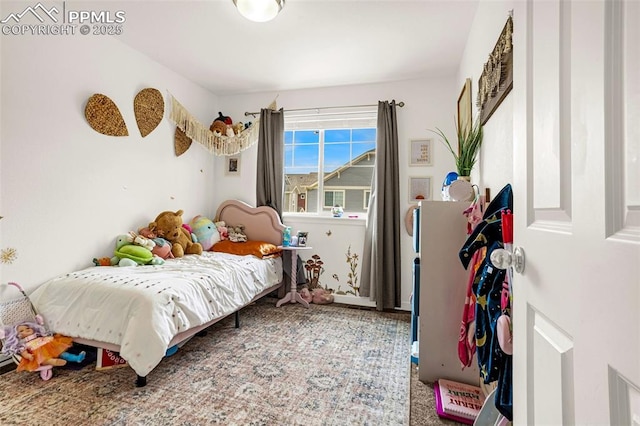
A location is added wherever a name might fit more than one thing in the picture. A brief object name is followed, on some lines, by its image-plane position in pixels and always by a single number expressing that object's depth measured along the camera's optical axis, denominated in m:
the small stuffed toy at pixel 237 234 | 3.56
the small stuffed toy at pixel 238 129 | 3.82
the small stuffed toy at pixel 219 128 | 3.77
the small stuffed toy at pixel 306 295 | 3.53
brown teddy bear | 3.00
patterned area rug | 1.58
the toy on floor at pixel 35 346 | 1.87
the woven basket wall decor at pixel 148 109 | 2.91
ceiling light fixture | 1.98
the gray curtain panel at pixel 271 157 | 3.69
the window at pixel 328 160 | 3.63
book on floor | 1.54
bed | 1.78
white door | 0.40
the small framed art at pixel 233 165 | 3.97
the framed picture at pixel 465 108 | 2.41
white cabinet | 1.87
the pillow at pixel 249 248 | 3.25
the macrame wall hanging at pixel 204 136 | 3.33
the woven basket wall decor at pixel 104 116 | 2.48
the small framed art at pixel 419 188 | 3.31
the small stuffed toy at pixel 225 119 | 3.82
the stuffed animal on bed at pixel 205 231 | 3.41
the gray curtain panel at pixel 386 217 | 3.29
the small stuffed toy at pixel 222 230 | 3.60
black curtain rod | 3.37
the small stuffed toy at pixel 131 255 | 2.60
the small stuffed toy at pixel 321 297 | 3.52
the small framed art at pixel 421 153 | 3.31
